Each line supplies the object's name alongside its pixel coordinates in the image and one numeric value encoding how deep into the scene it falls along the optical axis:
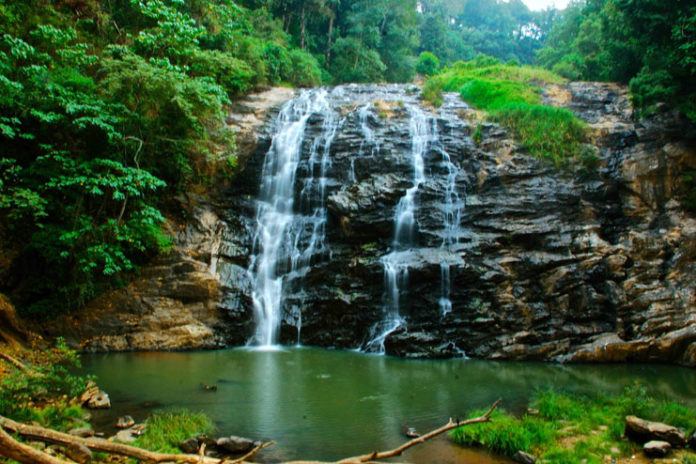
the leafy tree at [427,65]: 29.98
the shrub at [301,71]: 21.30
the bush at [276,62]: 20.22
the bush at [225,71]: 13.45
